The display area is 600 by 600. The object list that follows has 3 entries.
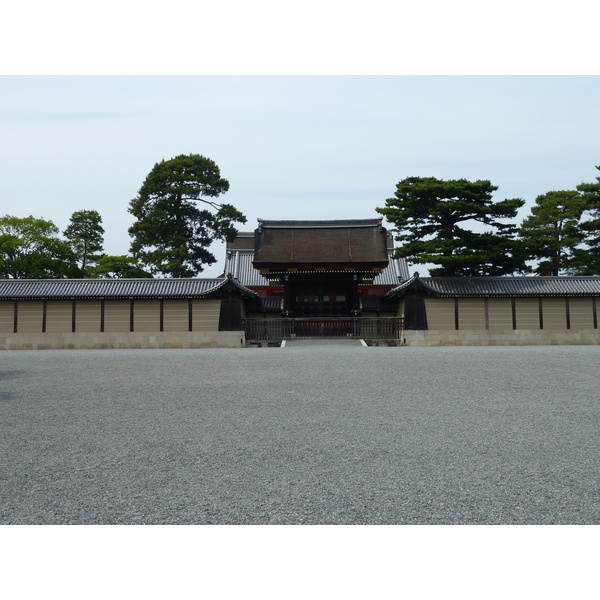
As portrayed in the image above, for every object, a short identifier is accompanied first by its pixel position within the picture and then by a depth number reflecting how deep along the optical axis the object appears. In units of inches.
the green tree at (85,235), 1660.9
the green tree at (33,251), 1288.1
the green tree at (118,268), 1582.2
